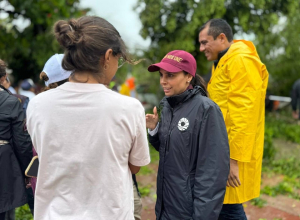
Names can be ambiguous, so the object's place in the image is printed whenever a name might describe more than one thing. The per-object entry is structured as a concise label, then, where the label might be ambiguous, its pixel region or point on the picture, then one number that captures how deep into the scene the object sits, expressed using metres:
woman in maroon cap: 1.98
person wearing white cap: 2.41
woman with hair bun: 1.36
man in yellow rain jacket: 2.48
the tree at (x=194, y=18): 6.75
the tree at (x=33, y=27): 7.48
